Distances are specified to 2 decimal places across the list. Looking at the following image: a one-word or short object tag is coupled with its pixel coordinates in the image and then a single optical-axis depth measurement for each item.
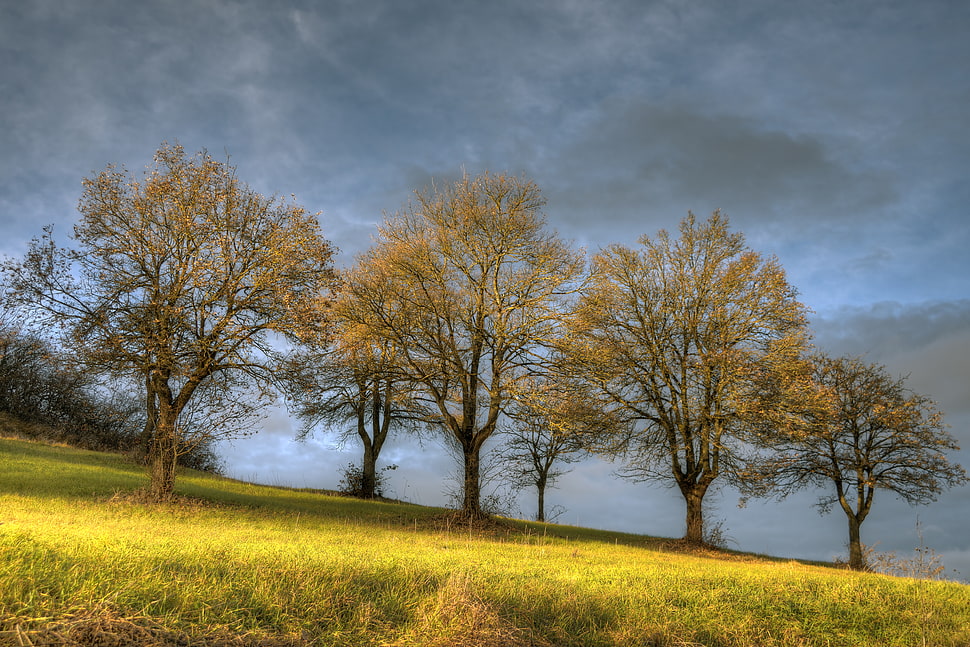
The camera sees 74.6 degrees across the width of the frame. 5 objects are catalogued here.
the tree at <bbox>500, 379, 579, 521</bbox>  20.56
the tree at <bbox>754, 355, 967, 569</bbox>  25.20
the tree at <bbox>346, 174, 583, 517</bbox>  21.84
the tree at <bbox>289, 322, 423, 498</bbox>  21.55
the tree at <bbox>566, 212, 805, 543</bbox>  23.73
